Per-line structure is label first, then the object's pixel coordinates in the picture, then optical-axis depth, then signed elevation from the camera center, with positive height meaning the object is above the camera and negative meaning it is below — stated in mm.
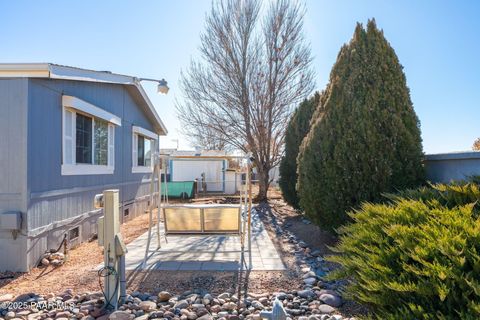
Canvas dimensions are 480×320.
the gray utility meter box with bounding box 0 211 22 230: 4277 -773
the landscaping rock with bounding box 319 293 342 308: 3065 -1381
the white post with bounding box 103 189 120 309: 3055 -782
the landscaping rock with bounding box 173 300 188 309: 3044 -1404
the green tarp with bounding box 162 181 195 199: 14711 -1212
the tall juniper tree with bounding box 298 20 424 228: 4340 +416
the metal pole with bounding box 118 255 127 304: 3156 -1194
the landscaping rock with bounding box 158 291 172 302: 3207 -1386
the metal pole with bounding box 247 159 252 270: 4425 -827
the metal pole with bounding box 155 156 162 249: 4523 -162
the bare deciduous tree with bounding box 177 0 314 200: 11758 +3651
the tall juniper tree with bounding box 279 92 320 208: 8734 +647
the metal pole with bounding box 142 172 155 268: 4169 -829
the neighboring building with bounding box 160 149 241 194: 17812 -294
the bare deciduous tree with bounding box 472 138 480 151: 11444 +783
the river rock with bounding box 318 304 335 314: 2910 -1395
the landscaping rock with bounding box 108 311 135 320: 2792 -1387
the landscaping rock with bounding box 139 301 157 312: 3014 -1403
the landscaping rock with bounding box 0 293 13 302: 3328 -1458
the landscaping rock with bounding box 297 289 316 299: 3275 -1401
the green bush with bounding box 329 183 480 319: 1646 -605
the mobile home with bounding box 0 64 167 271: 4430 +232
